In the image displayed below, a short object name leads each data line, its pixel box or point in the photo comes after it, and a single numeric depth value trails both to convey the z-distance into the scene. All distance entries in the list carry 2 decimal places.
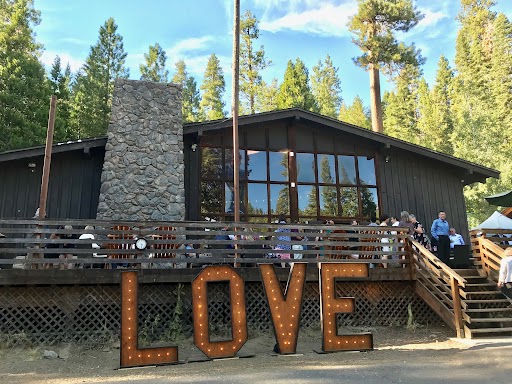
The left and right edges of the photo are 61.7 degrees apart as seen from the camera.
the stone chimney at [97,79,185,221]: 10.57
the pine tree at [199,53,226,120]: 39.75
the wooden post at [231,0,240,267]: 10.20
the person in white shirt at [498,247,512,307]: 8.43
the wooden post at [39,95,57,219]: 8.55
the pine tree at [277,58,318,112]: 31.51
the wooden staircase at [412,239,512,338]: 7.88
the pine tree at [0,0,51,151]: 21.28
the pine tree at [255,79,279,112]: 34.91
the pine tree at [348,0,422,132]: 24.30
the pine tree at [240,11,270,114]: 31.84
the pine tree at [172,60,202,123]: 40.06
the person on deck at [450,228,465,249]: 11.19
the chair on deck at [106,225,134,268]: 7.82
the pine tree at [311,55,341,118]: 44.22
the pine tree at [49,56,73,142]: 26.61
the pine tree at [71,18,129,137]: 27.81
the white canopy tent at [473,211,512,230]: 14.28
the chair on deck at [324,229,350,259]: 8.93
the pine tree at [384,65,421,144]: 40.62
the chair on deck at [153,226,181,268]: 7.86
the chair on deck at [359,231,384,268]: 9.42
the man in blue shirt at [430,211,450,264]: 10.22
